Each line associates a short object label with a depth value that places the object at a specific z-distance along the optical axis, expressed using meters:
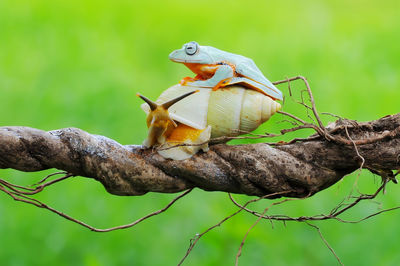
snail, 1.49
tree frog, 1.49
